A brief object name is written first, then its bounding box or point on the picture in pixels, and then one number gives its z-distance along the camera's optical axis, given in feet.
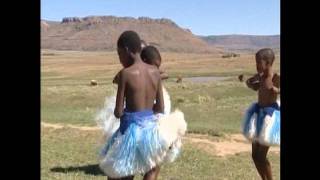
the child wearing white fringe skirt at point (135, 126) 16.12
